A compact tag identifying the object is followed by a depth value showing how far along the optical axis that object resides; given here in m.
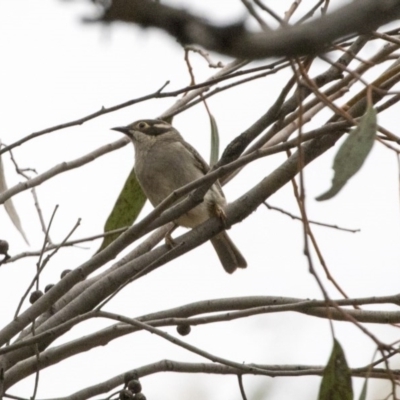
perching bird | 12.05
